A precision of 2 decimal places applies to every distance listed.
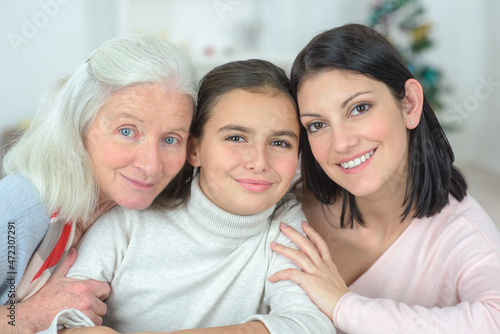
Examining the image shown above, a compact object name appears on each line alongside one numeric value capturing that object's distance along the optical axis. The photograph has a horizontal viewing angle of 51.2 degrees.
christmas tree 4.48
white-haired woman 1.22
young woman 1.26
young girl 1.34
